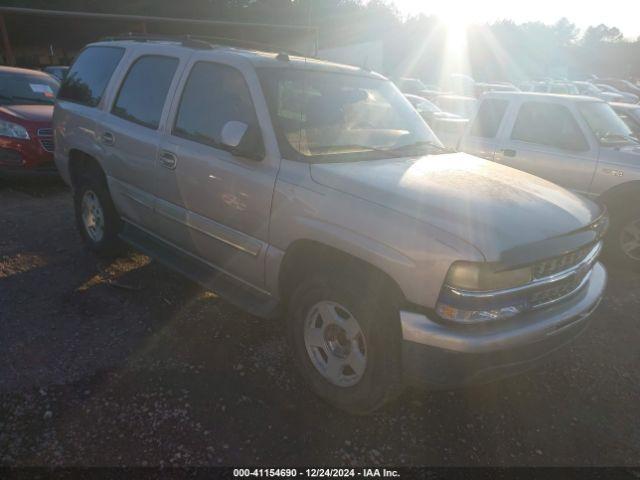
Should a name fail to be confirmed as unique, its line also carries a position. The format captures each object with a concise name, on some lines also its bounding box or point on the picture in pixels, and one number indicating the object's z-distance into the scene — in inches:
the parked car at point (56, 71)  604.1
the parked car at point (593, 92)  814.7
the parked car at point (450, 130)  260.5
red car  260.5
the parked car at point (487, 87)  829.8
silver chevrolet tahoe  90.0
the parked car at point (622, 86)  1111.8
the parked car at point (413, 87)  818.9
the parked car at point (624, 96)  864.2
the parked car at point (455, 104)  569.5
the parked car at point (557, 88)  752.5
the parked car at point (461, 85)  961.1
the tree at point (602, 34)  3019.2
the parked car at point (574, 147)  198.5
